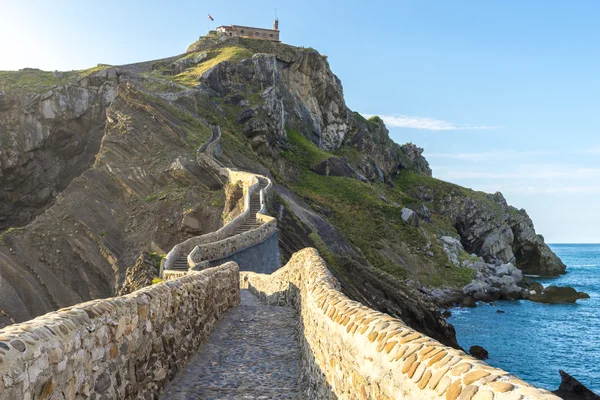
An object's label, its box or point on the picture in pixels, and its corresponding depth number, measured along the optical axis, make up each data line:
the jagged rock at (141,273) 32.16
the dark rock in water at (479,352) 38.03
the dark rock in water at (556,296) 62.78
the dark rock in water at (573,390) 26.23
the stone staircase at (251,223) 31.61
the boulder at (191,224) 45.44
